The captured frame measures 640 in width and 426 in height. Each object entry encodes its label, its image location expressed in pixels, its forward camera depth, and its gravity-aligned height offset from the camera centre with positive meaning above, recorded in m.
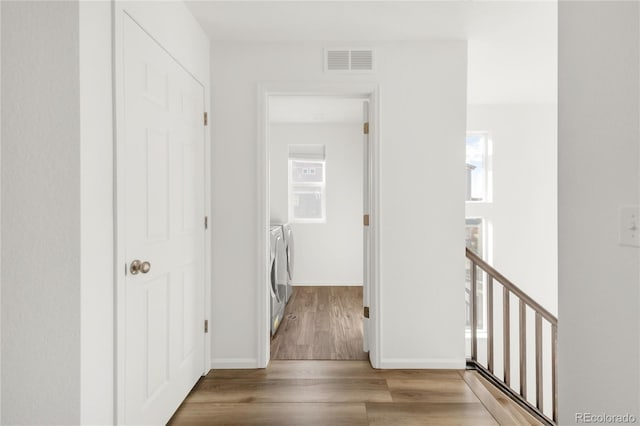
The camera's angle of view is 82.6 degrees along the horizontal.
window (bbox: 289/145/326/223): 5.13 +0.29
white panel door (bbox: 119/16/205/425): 1.56 -0.09
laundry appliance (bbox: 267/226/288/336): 3.09 -0.62
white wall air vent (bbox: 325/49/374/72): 2.54 +1.05
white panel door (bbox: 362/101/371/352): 2.65 +0.00
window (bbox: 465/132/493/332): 4.22 +0.13
